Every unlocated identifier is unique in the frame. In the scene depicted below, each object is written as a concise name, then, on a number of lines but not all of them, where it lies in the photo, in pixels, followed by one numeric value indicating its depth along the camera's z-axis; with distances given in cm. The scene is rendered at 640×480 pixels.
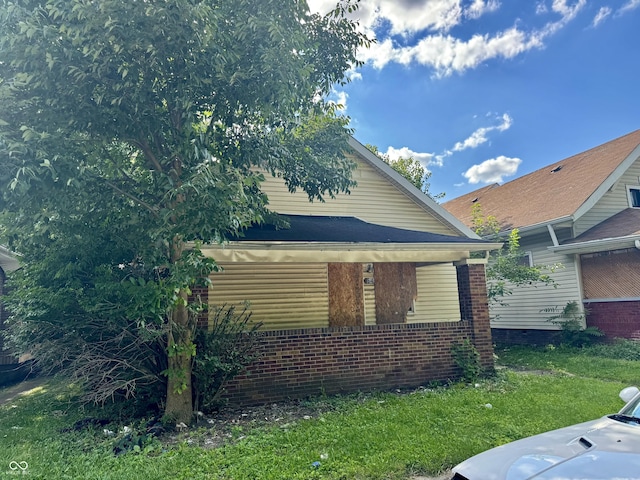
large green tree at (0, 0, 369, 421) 452
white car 214
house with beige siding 694
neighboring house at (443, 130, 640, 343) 1111
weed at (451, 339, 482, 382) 768
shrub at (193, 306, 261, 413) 596
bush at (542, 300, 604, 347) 1145
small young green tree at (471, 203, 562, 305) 1162
